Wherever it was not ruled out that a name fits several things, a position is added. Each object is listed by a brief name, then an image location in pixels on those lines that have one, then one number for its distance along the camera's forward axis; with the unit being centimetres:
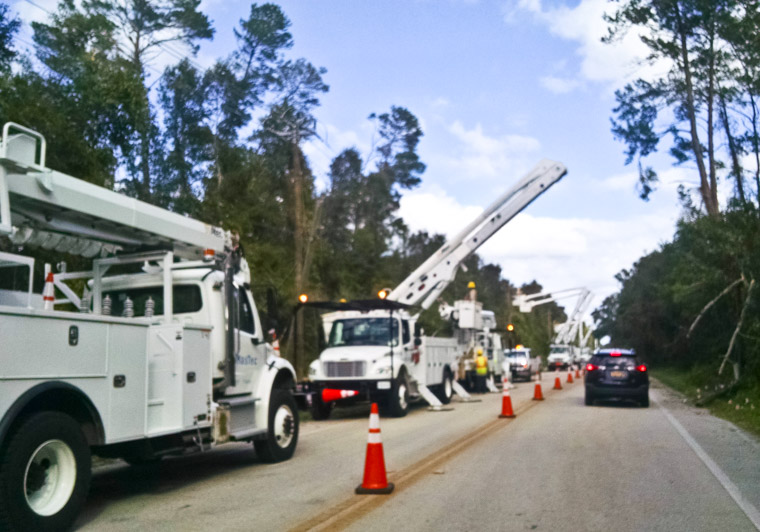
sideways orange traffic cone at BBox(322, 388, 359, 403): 1847
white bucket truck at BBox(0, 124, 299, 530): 623
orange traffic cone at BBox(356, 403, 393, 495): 846
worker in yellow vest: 2772
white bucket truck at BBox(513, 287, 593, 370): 5470
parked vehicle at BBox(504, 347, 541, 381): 4119
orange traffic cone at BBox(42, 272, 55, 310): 773
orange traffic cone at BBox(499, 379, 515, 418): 1772
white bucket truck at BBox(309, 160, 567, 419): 1862
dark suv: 2084
